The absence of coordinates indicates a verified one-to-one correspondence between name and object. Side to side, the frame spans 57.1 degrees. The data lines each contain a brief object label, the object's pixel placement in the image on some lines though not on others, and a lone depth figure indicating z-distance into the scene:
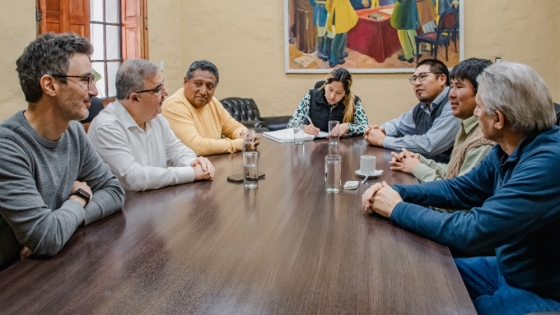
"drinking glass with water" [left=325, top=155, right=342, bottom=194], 2.21
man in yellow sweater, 3.20
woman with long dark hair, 4.24
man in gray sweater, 1.50
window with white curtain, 4.90
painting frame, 5.85
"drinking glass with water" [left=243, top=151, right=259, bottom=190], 2.34
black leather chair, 5.79
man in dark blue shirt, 1.49
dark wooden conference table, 1.20
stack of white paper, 3.73
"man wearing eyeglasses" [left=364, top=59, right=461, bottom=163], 3.25
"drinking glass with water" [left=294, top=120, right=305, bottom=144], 3.61
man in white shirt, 2.33
